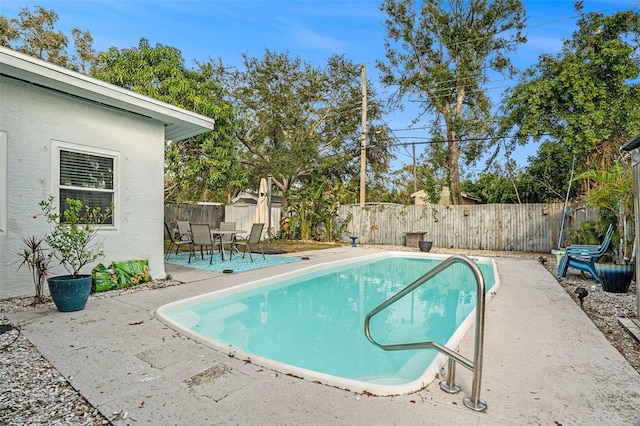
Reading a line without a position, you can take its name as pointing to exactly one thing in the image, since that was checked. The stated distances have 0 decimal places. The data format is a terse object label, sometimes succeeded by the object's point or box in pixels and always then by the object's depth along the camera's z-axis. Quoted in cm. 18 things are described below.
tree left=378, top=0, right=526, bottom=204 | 1698
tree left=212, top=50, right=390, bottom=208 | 1828
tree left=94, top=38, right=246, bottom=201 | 1110
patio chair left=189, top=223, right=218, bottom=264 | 799
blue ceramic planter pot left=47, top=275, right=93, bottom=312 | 403
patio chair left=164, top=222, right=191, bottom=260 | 848
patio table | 835
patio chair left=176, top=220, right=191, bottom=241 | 971
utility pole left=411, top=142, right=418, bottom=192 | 2566
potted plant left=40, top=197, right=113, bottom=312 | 405
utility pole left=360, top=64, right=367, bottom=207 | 1474
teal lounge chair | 596
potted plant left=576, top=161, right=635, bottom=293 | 532
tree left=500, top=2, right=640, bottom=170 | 1220
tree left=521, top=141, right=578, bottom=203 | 1374
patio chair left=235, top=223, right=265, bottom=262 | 893
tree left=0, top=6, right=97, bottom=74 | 1562
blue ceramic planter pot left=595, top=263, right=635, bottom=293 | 530
